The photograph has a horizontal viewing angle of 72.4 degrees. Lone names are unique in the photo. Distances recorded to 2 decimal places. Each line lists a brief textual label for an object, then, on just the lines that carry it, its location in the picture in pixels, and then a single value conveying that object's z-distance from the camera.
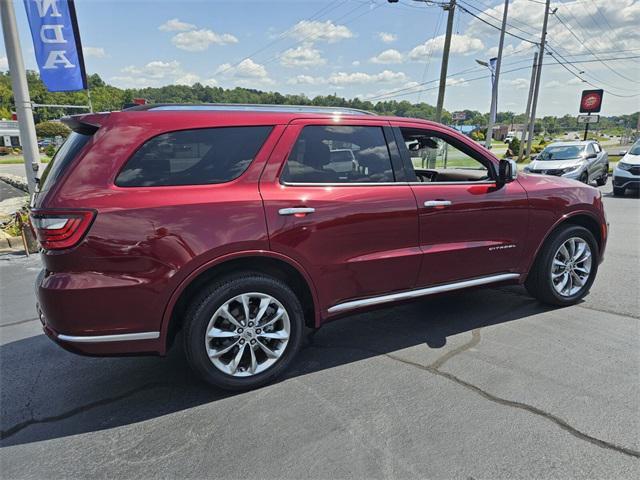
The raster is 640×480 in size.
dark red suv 2.50
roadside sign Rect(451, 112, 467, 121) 30.02
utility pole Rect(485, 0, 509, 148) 23.39
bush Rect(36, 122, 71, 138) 63.34
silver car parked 13.49
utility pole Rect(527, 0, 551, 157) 28.22
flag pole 7.20
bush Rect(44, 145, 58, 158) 42.12
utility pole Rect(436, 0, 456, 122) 20.06
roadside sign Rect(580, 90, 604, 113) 35.69
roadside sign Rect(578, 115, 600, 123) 30.34
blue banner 7.55
